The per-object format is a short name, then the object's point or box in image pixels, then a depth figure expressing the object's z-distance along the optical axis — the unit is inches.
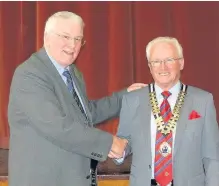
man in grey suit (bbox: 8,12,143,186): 83.6
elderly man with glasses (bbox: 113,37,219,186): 86.4
